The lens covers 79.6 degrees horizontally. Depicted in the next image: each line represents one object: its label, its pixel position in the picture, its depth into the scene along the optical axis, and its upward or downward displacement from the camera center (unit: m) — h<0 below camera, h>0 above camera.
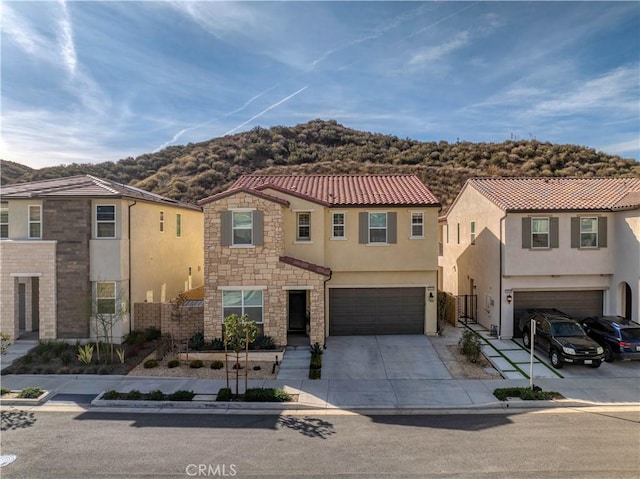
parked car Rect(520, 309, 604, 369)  13.01 -3.72
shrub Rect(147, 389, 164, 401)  11.00 -4.61
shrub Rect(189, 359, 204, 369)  13.66 -4.57
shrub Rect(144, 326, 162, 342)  16.05 -4.13
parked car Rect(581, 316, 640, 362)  13.62 -3.67
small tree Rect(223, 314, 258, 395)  11.27 -2.79
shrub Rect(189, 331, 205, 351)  14.98 -4.16
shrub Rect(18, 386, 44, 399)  11.11 -4.59
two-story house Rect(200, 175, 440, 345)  16.88 -0.83
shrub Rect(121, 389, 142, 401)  11.02 -4.62
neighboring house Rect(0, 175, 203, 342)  15.48 -0.76
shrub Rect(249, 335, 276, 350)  14.91 -4.18
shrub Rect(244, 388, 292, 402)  10.92 -4.56
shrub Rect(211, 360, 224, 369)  13.69 -4.61
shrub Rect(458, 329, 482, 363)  14.12 -4.17
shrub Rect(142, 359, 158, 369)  13.55 -4.53
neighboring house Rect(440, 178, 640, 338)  16.38 -0.80
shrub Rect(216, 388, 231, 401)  11.02 -4.59
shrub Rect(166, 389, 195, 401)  10.97 -4.60
